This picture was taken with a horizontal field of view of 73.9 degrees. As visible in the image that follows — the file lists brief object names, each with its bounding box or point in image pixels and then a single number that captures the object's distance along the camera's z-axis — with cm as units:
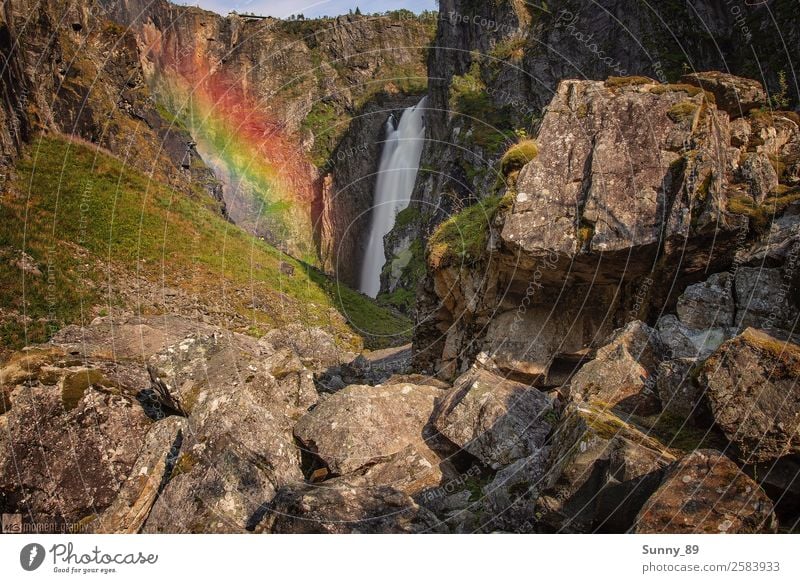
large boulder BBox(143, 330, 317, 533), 995
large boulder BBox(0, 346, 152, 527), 1062
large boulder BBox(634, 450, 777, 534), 701
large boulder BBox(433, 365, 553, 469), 1155
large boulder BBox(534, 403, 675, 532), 799
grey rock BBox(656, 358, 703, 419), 958
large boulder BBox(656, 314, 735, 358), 1249
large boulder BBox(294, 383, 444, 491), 1171
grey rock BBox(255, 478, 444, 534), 878
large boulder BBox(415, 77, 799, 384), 1482
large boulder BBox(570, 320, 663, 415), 1089
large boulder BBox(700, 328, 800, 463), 768
